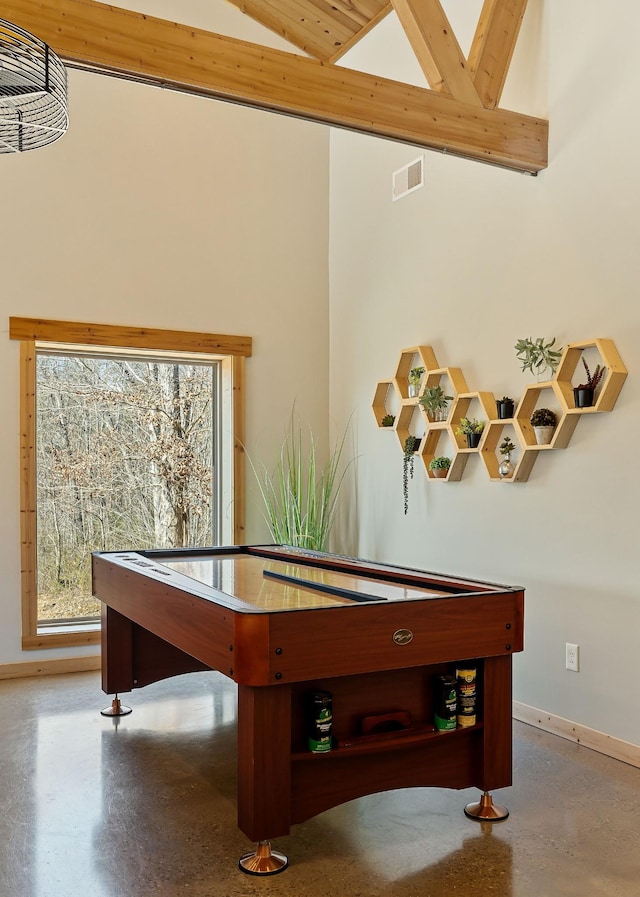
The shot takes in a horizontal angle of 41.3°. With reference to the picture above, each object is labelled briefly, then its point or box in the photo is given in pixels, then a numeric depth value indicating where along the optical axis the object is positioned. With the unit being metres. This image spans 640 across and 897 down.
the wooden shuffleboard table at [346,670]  2.62
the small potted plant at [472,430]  4.52
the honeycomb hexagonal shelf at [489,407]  3.79
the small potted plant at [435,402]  4.83
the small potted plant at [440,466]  4.78
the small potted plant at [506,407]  4.27
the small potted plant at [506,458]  4.32
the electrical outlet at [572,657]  3.98
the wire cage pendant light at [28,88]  2.43
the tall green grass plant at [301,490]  5.69
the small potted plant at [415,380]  5.06
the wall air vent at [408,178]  5.18
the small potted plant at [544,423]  4.01
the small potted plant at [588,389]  3.79
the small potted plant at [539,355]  4.04
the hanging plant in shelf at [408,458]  5.08
